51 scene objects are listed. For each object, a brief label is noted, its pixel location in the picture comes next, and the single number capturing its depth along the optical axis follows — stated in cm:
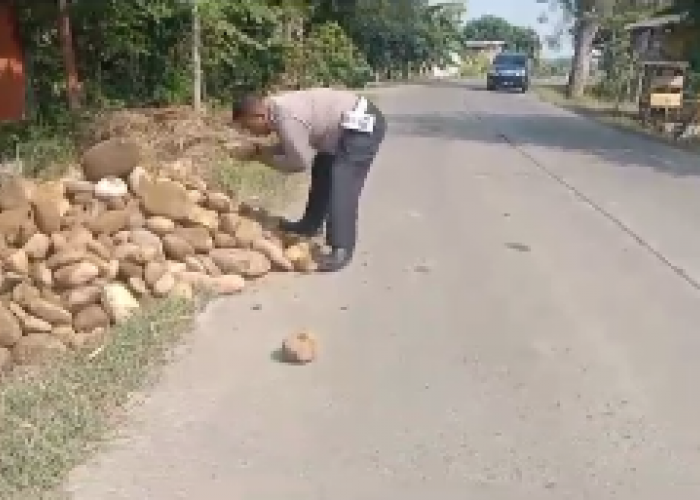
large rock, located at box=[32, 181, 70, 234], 554
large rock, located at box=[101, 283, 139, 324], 501
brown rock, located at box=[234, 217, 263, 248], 616
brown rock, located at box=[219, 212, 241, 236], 619
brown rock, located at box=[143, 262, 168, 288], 535
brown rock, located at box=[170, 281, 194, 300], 538
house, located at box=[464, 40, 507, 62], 9671
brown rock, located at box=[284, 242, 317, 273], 631
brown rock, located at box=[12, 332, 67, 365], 471
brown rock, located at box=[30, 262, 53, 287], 523
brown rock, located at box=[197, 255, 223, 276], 586
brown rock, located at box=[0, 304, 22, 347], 482
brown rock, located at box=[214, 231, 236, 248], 611
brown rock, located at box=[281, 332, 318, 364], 471
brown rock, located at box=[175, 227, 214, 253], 589
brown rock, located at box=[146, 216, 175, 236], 580
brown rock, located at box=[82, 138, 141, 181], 609
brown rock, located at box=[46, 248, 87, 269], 523
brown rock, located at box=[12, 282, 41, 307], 509
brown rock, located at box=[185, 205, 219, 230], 600
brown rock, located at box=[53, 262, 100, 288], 514
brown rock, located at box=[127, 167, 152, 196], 598
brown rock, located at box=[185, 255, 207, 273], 577
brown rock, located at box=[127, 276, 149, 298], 526
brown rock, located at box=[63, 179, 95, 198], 586
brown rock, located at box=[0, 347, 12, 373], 466
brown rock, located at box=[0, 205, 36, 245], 545
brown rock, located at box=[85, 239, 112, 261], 539
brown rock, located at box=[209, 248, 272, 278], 597
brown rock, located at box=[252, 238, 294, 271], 620
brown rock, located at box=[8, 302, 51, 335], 493
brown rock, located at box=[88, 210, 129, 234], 567
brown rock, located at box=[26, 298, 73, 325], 499
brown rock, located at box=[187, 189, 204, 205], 619
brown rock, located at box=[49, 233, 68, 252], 538
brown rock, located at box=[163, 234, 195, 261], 575
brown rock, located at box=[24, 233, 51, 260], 536
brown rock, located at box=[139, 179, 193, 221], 590
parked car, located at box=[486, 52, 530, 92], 4422
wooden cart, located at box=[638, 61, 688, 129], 2166
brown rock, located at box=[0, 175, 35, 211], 553
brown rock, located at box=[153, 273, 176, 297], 532
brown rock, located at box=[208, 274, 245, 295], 573
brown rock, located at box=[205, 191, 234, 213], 630
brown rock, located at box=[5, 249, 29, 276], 525
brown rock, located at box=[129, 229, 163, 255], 560
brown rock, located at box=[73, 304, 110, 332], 498
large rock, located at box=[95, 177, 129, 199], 584
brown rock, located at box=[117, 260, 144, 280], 538
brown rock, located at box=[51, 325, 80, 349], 481
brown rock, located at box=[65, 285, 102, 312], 507
